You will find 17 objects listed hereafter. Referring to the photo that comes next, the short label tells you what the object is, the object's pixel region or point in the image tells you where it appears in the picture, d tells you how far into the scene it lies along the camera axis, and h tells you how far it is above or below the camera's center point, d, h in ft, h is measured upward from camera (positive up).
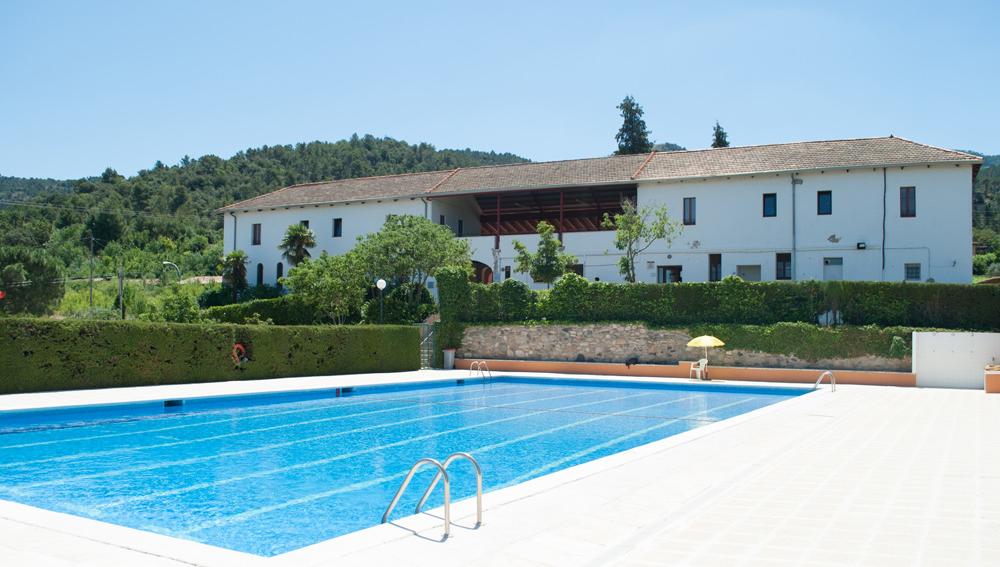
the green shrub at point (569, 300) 89.15 -0.59
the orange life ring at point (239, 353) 65.62 -5.36
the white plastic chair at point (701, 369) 73.49 -7.24
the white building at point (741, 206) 92.58 +13.02
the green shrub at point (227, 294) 127.85 -0.21
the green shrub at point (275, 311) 114.11 -2.79
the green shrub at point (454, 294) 93.25 +0.03
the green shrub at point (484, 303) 92.79 -1.06
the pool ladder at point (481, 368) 81.05 -8.40
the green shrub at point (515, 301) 91.81 -0.77
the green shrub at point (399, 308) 103.24 -2.00
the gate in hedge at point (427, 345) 91.97 -6.29
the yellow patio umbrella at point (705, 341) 73.20 -4.46
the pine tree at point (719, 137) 185.47 +39.66
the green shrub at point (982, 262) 202.49 +9.84
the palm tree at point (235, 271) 132.26 +3.87
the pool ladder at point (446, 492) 17.38 -4.80
